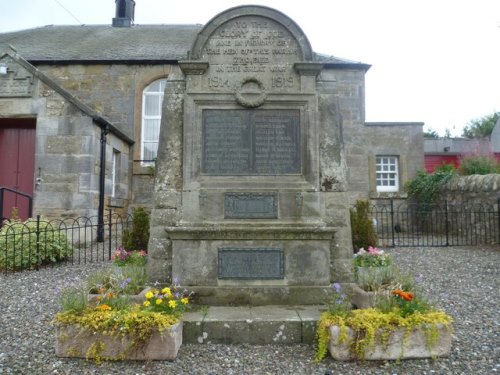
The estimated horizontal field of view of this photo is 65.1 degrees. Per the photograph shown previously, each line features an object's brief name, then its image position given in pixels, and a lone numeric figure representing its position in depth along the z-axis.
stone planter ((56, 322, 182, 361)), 3.58
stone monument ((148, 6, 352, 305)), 4.70
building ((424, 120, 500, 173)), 19.15
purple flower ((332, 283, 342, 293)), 4.17
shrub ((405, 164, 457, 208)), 13.84
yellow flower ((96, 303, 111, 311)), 3.74
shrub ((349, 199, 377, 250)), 7.48
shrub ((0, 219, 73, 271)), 7.70
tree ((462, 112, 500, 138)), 41.47
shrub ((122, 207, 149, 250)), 6.82
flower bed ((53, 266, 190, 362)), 3.57
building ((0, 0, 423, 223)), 10.28
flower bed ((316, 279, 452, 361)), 3.56
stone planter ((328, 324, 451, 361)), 3.58
